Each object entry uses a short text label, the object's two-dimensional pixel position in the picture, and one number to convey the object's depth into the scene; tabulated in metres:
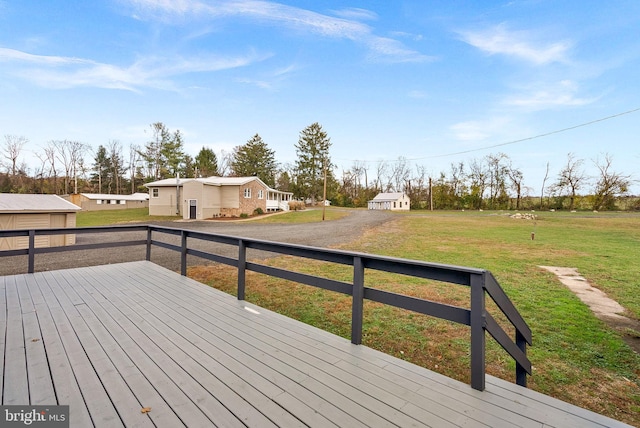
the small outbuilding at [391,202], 49.09
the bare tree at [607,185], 37.72
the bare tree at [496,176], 46.34
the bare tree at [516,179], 45.06
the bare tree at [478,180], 47.25
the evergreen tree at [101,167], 46.47
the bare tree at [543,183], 42.94
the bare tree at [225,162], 49.72
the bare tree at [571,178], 39.94
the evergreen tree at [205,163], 43.75
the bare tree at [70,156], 40.50
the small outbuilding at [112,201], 35.09
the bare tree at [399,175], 58.00
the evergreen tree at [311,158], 47.00
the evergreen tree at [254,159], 45.38
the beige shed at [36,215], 9.78
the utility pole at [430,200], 44.74
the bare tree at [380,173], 60.28
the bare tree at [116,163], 46.33
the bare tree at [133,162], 46.23
